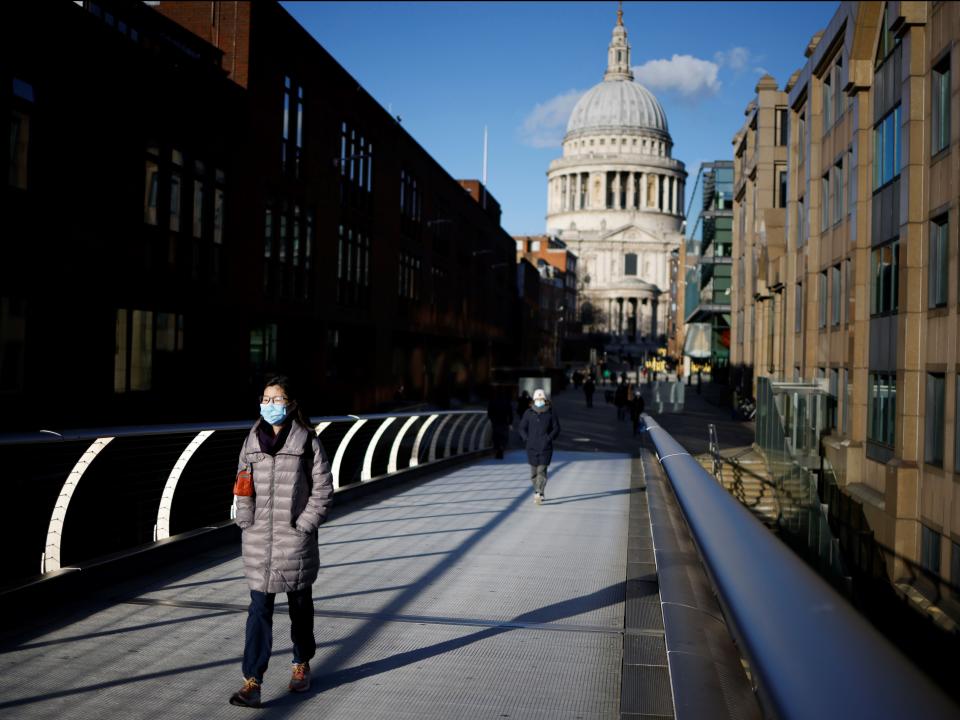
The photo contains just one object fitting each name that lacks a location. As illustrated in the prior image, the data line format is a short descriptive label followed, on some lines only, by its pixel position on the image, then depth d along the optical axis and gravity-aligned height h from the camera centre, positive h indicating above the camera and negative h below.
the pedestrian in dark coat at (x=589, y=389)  55.50 -0.28
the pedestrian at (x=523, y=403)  34.54 -0.73
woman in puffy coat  5.23 -0.73
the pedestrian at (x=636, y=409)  36.28 -0.87
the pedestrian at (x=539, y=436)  13.83 -0.76
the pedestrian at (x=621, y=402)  45.25 -0.78
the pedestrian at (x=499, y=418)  21.77 -0.80
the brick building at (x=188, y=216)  17.48 +3.65
